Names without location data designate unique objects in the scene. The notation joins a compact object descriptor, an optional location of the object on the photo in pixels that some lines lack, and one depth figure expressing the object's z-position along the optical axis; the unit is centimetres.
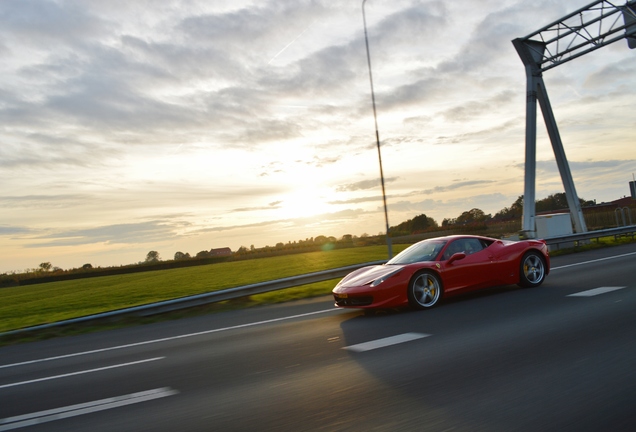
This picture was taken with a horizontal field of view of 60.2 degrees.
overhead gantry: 1789
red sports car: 896
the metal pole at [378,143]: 1591
